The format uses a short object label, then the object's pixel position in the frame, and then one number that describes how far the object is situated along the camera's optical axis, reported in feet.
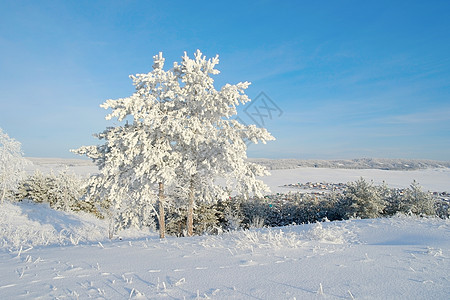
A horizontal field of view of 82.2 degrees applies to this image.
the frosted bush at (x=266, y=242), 16.61
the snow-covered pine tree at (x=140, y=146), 34.27
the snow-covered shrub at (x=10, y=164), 66.49
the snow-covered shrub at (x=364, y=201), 61.72
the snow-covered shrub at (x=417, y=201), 59.26
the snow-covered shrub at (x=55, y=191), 79.36
